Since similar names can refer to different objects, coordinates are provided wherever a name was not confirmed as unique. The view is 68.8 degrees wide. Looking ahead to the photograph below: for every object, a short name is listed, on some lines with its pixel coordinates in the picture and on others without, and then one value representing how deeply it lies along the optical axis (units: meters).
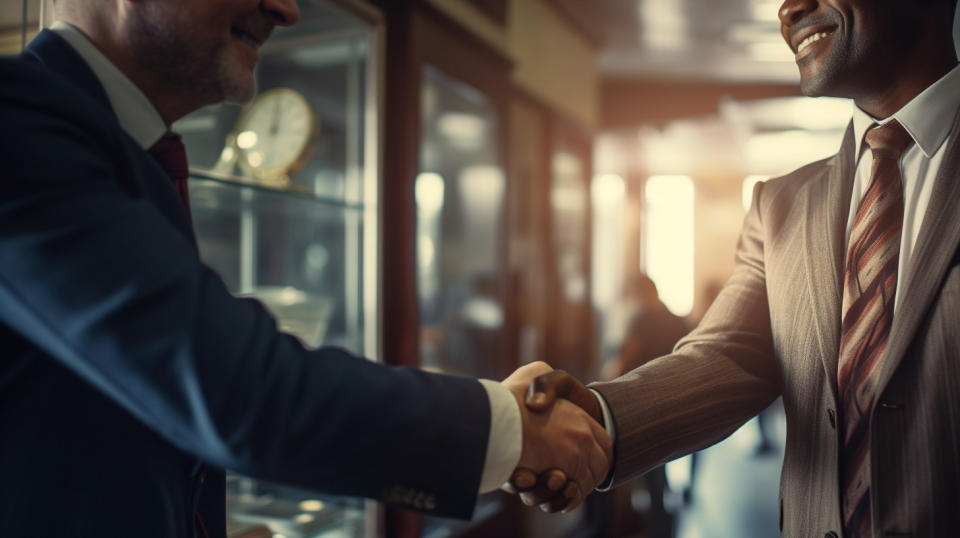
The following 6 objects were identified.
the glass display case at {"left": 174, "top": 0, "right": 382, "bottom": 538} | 2.28
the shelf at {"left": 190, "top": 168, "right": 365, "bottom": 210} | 1.93
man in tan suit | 1.00
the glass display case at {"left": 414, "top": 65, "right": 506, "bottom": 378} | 3.47
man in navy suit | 0.82
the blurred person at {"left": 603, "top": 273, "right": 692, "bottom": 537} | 3.90
